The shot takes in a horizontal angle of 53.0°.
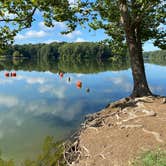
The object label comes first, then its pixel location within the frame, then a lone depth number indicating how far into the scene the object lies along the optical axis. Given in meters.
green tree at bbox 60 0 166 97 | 8.39
